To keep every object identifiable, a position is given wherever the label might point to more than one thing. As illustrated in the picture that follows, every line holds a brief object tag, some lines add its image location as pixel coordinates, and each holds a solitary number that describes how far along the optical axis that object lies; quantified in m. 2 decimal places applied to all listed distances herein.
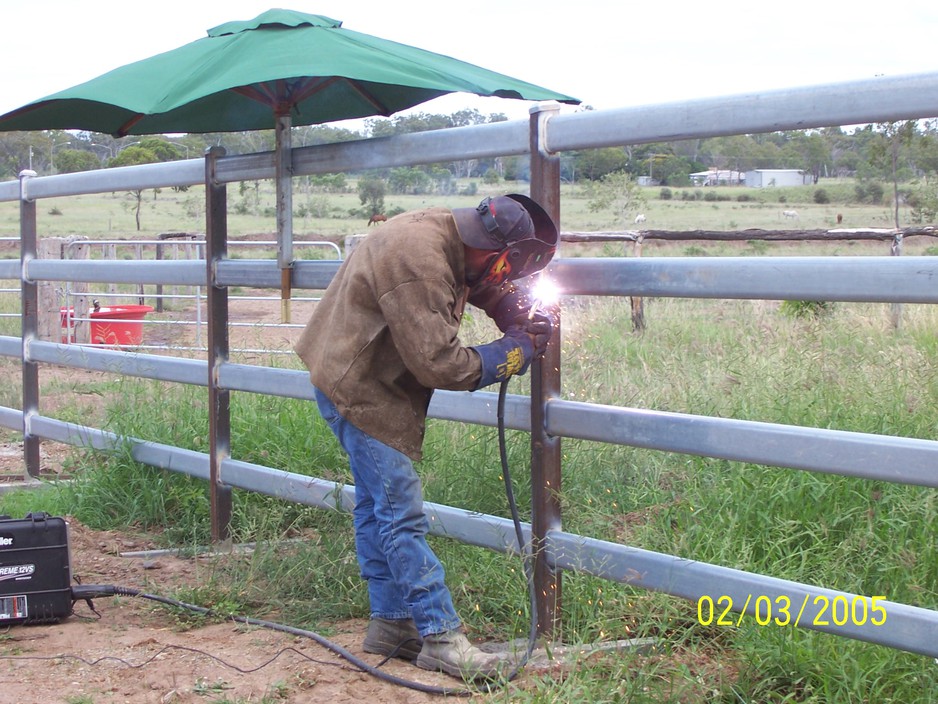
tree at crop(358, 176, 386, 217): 44.91
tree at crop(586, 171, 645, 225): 38.62
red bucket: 12.91
